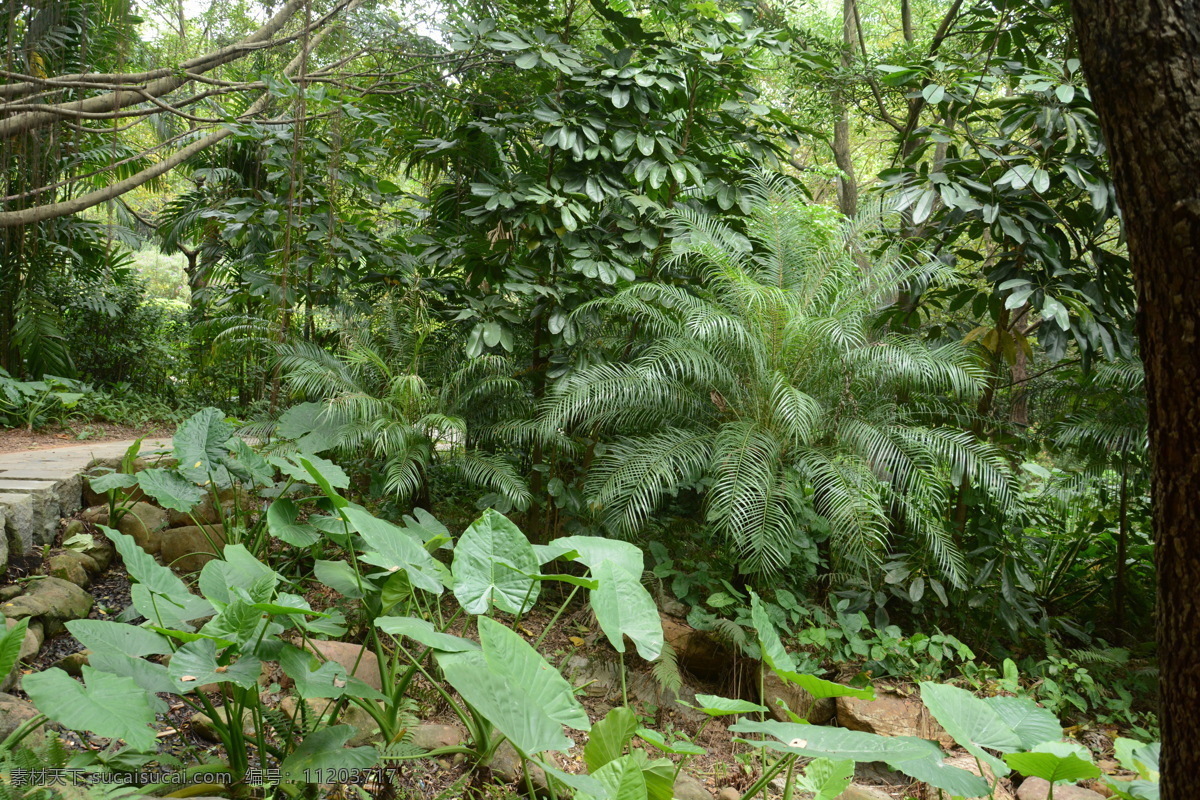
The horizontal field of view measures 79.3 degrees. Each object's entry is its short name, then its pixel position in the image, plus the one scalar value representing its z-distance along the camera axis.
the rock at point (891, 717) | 2.94
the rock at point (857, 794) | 2.22
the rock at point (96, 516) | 3.06
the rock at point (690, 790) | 2.10
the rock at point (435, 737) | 2.03
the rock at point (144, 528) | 3.08
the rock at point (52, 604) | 2.31
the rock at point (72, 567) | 2.68
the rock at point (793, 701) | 3.20
